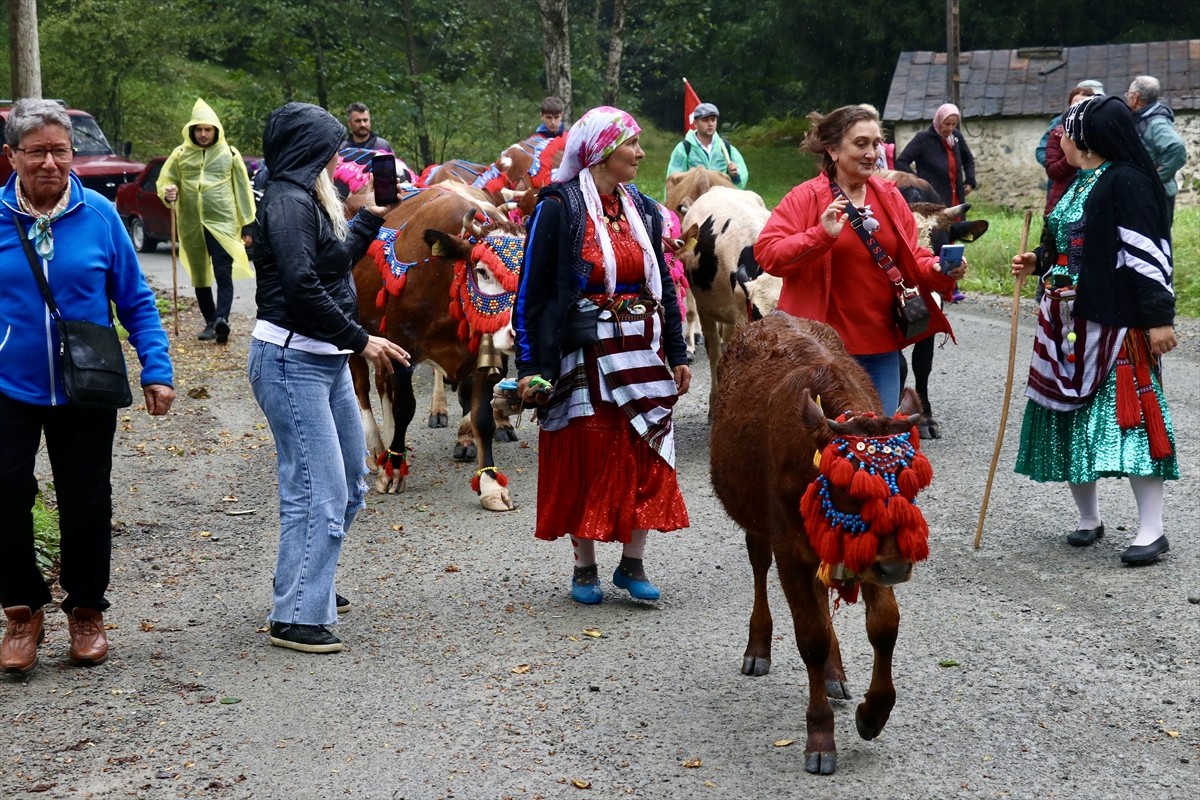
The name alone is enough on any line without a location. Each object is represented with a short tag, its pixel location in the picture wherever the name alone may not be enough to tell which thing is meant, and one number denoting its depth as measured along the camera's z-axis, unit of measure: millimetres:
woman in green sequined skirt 6410
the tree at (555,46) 21875
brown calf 3980
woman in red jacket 6098
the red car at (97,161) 25094
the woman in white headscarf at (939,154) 13414
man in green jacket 14875
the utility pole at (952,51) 25953
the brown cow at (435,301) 8039
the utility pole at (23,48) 10883
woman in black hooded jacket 5355
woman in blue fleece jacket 5145
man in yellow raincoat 13609
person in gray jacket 12758
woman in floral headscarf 5852
